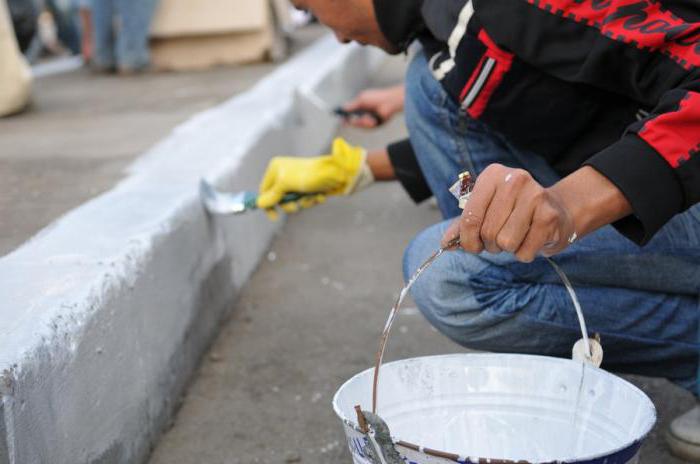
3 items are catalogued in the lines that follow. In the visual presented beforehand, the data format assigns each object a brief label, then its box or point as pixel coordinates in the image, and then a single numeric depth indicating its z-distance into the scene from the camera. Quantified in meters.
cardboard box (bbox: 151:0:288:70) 5.87
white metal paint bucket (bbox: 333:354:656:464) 1.53
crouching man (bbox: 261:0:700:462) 1.35
